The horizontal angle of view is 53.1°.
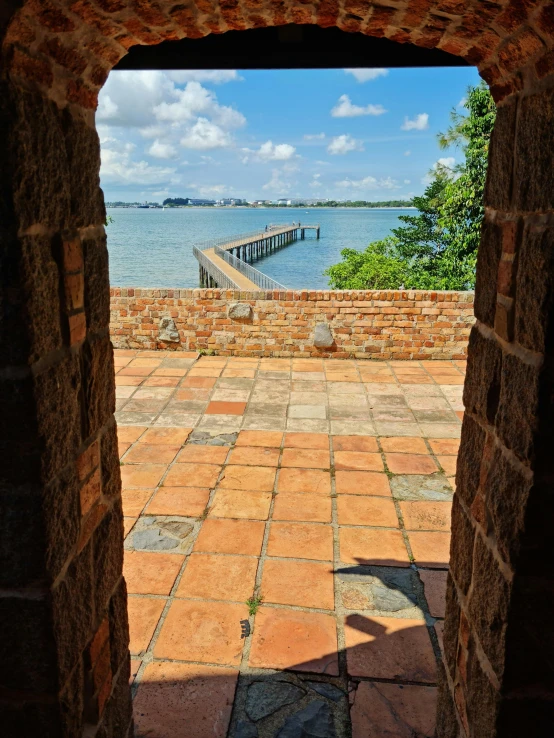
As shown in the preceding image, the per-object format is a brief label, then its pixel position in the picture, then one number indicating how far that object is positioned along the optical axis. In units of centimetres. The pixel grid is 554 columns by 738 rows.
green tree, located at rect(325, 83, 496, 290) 1205
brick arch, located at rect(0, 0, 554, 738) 118
